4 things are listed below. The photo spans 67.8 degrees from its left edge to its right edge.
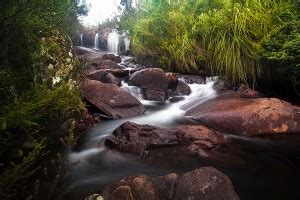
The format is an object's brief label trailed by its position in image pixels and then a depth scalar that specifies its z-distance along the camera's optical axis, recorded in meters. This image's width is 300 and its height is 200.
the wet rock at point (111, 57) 9.32
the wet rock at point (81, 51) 10.67
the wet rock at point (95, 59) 7.99
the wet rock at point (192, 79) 6.05
